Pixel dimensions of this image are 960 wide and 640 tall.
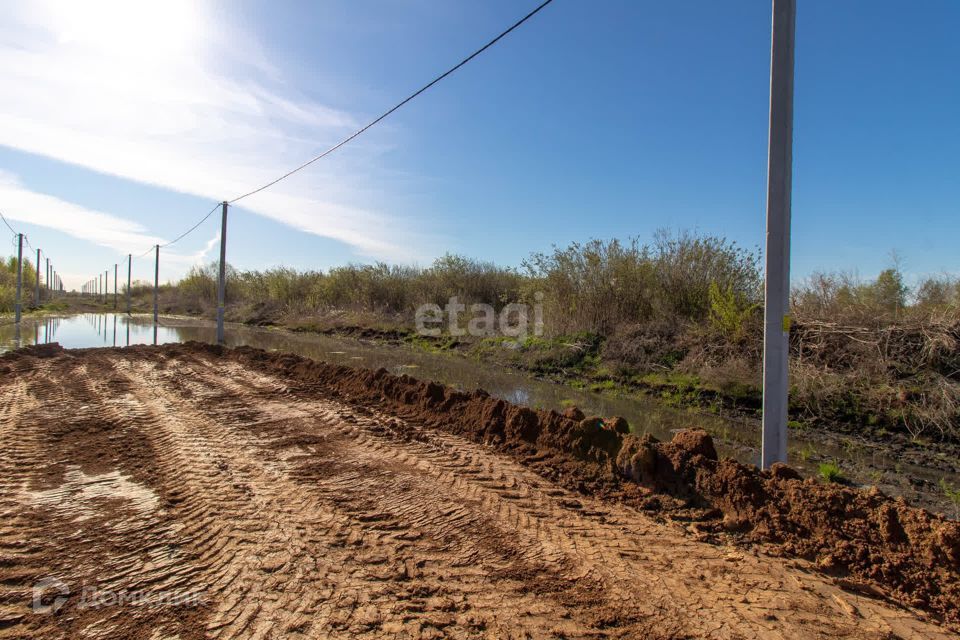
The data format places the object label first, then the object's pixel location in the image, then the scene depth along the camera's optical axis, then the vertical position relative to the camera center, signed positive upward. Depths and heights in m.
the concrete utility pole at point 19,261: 29.09 +3.52
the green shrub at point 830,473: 6.09 -1.83
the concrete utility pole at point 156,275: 40.38 +3.69
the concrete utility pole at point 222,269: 20.08 +2.13
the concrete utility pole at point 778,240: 4.77 +0.93
